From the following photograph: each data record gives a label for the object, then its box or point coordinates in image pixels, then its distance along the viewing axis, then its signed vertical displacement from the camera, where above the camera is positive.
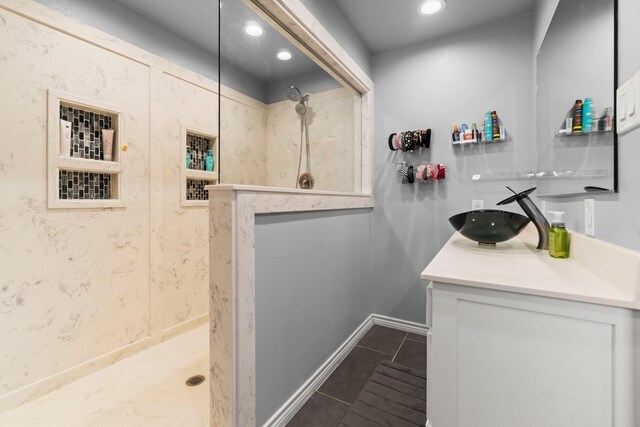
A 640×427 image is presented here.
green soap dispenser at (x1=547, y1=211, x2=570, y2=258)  1.13 -0.11
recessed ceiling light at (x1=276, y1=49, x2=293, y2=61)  1.61 +0.98
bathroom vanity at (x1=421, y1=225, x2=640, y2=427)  0.69 -0.38
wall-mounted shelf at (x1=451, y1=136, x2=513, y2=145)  2.03 +0.56
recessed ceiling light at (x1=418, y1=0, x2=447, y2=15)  1.85 +1.48
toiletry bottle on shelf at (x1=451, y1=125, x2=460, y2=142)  2.13 +0.63
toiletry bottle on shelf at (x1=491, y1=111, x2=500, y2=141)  2.02 +0.66
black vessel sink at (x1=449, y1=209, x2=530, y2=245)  1.30 -0.06
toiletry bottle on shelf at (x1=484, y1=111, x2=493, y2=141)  2.03 +0.65
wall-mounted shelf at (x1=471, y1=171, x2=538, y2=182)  1.97 +0.28
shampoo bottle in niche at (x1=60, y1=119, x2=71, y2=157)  1.73 +0.49
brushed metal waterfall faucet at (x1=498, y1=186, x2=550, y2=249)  1.32 -0.03
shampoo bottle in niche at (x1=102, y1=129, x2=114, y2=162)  1.95 +0.51
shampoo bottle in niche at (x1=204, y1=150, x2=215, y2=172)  2.57 +0.48
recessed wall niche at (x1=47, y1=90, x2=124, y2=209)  1.68 +0.40
